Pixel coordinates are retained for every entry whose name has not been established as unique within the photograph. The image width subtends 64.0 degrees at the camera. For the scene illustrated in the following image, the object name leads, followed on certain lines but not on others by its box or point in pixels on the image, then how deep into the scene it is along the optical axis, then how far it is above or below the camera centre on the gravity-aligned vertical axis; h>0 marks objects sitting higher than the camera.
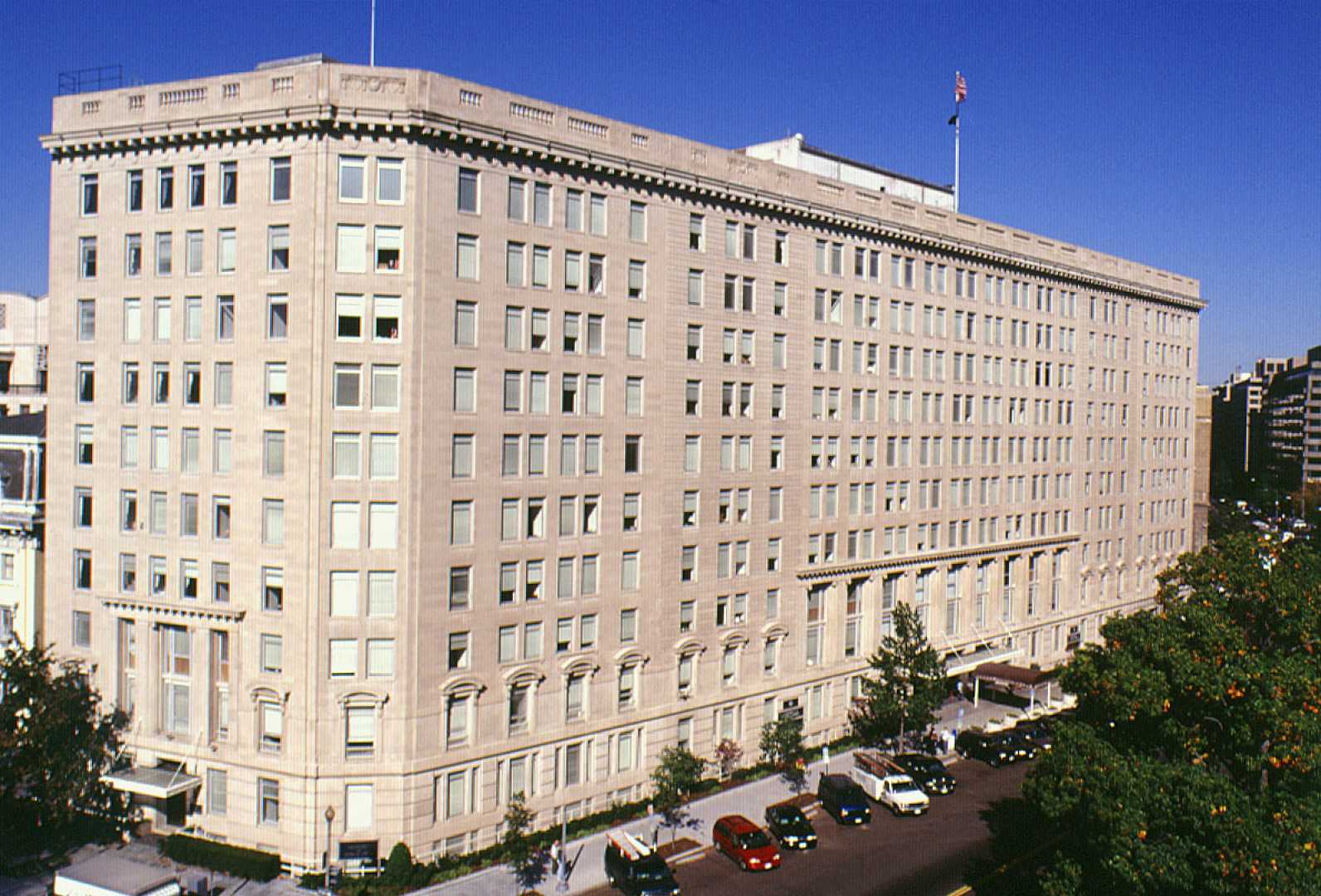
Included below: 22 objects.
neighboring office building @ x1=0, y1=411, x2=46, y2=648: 53.09 -6.07
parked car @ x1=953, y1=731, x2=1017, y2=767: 60.75 -18.06
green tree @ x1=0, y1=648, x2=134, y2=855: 44.53 -14.59
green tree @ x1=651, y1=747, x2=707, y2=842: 49.31 -16.45
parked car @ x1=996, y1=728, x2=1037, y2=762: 61.50 -17.83
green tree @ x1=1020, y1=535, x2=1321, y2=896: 30.55 -10.44
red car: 45.72 -18.11
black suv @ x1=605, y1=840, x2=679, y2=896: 42.78 -18.31
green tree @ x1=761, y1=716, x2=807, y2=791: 55.50 -16.49
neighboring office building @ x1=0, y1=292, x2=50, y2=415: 75.50 +5.15
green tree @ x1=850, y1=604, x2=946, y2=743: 58.31 -13.99
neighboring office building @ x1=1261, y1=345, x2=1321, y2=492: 179.38 +2.09
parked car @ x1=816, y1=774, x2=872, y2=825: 51.16 -17.99
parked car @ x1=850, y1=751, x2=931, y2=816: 52.28 -17.78
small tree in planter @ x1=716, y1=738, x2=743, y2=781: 53.53 -16.42
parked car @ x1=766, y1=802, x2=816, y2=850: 48.28 -18.22
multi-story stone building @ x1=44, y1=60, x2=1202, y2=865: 44.81 -0.96
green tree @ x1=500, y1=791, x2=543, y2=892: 44.59 -17.94
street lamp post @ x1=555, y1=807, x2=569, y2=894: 43.97 -18.85
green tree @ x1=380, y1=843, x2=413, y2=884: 43.38 -18.32
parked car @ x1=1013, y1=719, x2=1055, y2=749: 62.12 -17.60
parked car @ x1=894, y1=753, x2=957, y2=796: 55.44 -17.79
